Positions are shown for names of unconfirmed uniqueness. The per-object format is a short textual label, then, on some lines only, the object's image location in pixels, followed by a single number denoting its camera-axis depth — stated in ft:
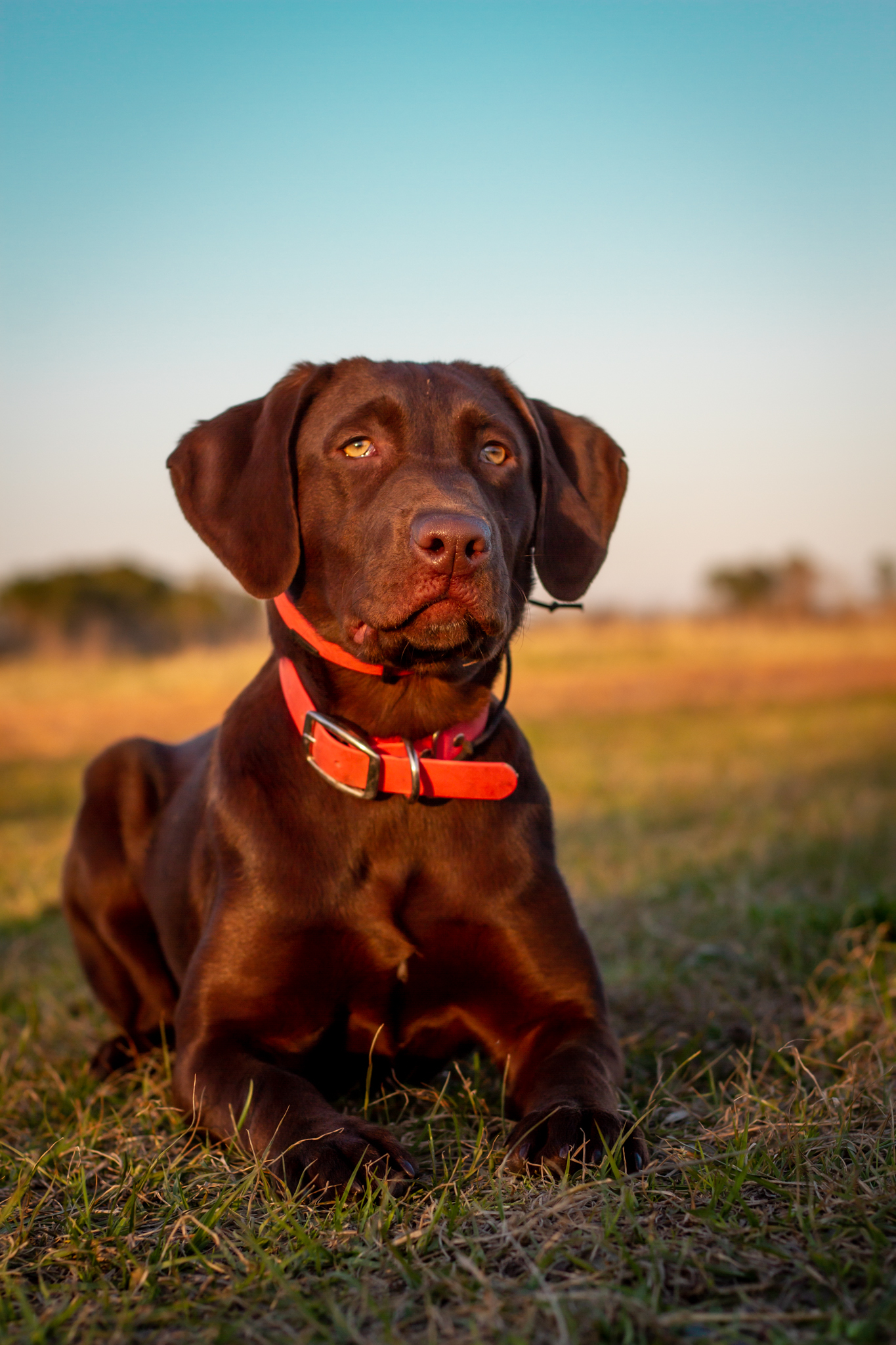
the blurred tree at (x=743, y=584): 132.67
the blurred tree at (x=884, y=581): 101.55
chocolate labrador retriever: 8.69
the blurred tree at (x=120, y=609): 115.55
